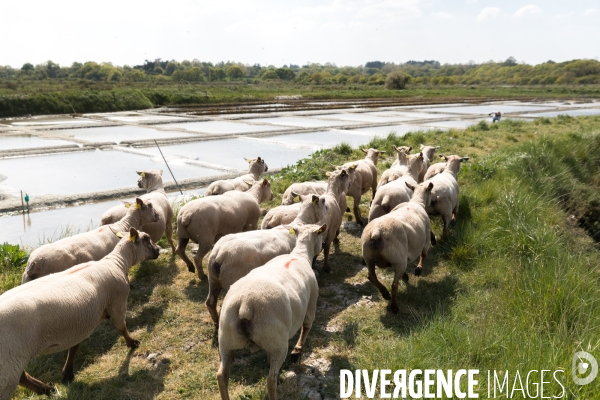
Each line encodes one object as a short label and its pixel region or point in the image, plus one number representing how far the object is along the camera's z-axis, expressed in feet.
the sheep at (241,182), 32.58
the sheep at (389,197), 29.63
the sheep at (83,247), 20.72
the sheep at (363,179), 35.01
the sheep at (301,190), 30.89
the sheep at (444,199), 31.09
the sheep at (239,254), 20.16
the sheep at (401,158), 38.46
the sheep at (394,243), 22.85
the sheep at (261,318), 15.12
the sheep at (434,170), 38.91
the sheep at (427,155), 41.22
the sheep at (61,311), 14.71
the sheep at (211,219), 25.59
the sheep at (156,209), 27.25
